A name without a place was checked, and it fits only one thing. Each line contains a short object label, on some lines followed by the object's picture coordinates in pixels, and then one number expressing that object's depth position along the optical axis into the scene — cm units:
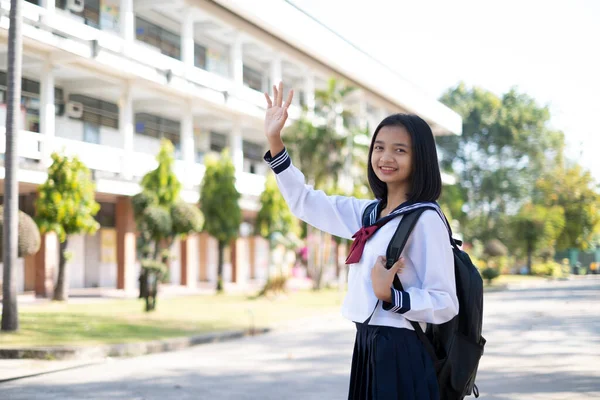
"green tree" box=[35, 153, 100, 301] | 2122
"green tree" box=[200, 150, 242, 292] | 2844
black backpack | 290
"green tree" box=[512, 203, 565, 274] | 5697
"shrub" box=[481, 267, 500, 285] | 4200
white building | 2434
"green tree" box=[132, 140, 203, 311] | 2258
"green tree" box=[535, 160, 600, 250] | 6216
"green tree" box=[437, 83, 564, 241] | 7219
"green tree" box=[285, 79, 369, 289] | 3309
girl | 284
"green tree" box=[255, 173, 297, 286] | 3238
